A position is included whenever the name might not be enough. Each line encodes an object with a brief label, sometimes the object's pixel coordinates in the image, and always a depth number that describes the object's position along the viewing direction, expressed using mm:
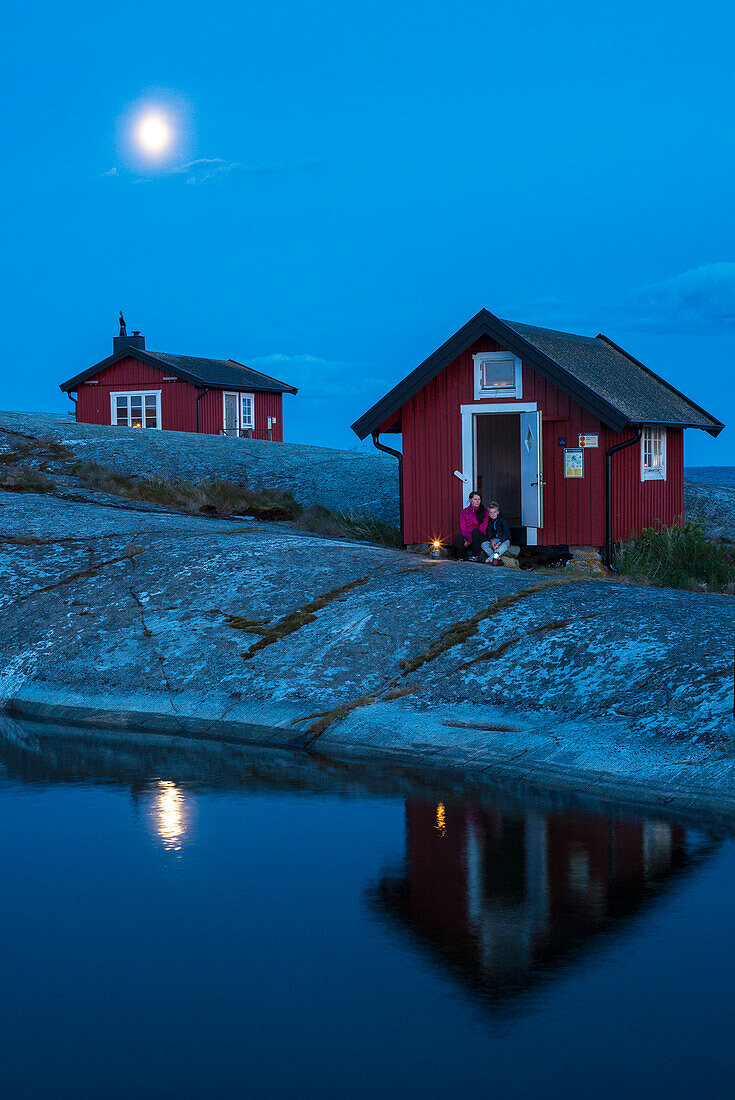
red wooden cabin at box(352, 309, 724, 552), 20891
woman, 20325
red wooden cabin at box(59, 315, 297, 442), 44625
